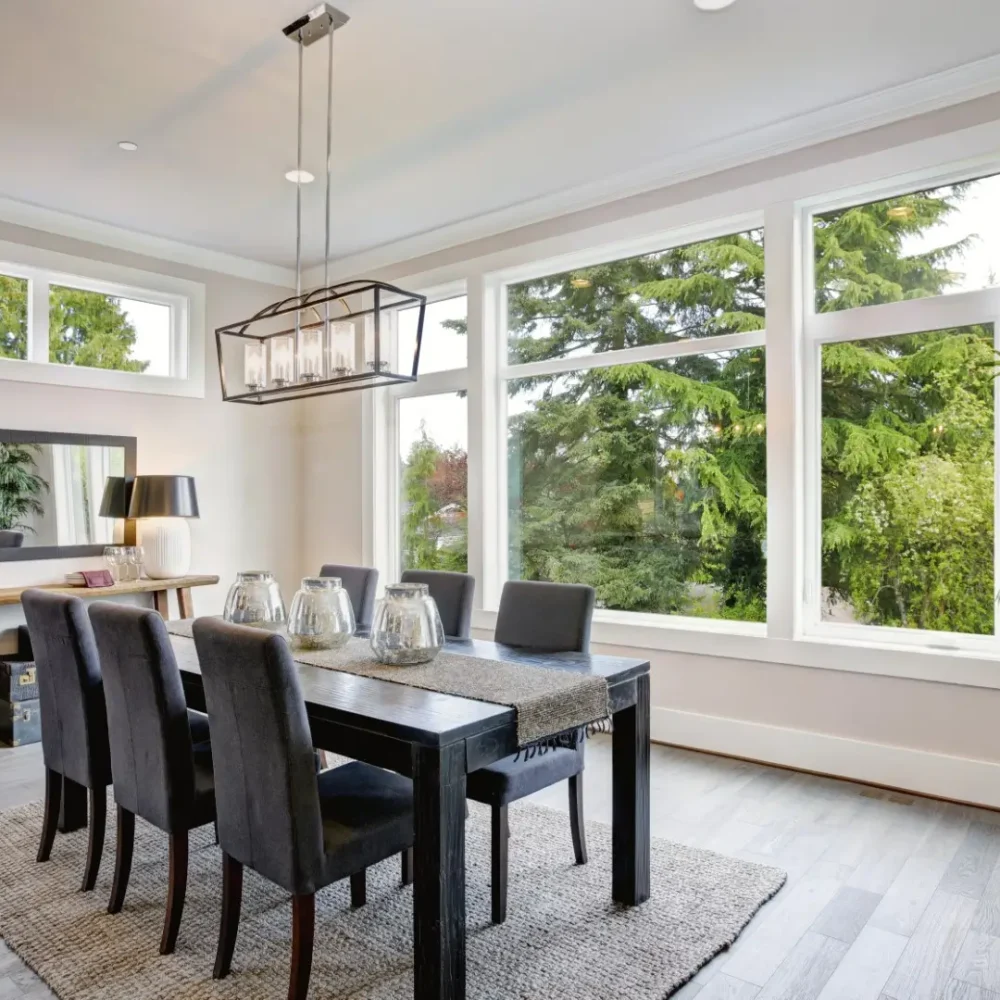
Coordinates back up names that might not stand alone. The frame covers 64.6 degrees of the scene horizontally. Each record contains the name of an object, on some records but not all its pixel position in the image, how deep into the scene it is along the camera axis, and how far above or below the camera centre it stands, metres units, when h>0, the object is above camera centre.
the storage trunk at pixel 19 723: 3.99 -1.07
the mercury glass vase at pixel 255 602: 2.79 -0.32
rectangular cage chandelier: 2.62 +0.57
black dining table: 1.75 -0.60
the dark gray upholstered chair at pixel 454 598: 3.26 -0.36
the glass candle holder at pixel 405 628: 2.44 -0.36
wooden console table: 4.15 -0.43
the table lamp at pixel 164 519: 4.59 -0.04
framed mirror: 4.39 +0.11
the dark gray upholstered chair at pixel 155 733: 2.11 -0.60
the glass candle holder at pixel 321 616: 2.68 -0.35
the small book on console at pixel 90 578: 4.44 -0.37
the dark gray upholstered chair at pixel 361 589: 3.77 -0.36
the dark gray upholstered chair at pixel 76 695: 2.45 -0.58
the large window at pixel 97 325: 4.47 +1.14
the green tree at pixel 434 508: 5.08 +0.03
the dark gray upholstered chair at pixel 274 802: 1.79 -0.68
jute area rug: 2.00 -1.19
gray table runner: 2.03 -0.48
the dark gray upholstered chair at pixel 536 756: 2.30 -0.74
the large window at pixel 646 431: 3.95 +0.45
